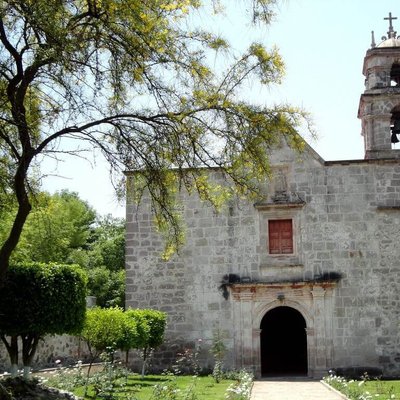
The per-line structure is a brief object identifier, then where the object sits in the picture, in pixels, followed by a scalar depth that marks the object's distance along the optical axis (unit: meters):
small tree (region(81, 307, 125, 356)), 13.67
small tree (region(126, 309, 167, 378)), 15.85
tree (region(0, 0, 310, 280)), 7.50
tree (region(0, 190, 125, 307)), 34.17
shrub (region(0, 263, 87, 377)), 10.85
